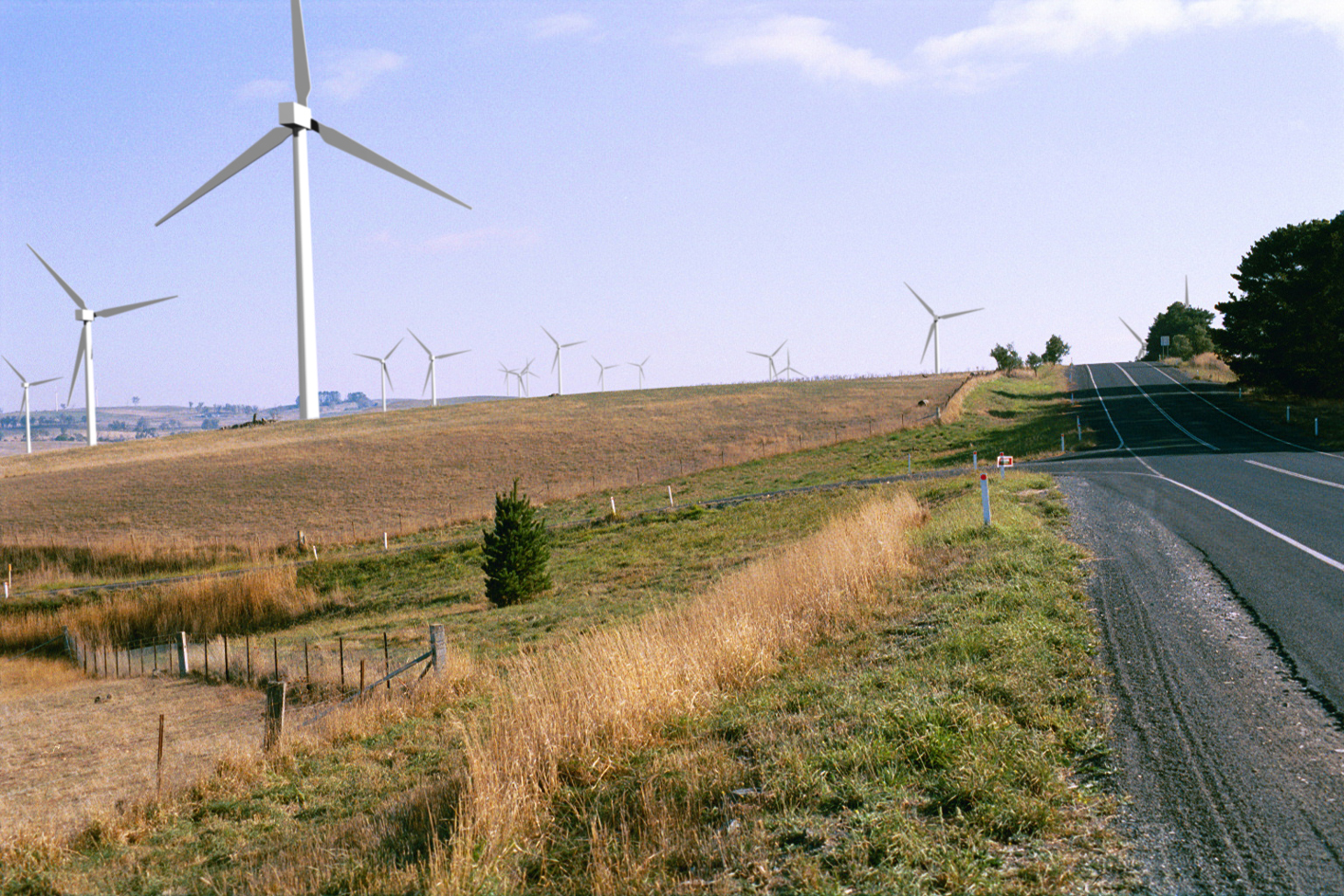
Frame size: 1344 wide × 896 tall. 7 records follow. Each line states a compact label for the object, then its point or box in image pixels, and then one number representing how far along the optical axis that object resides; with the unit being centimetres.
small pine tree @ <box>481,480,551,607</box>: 2873
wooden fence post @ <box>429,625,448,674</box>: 1770
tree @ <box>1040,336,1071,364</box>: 14262
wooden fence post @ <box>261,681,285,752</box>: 1403
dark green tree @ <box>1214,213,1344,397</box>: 4875
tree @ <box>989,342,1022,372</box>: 11388
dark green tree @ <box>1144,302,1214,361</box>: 12700
